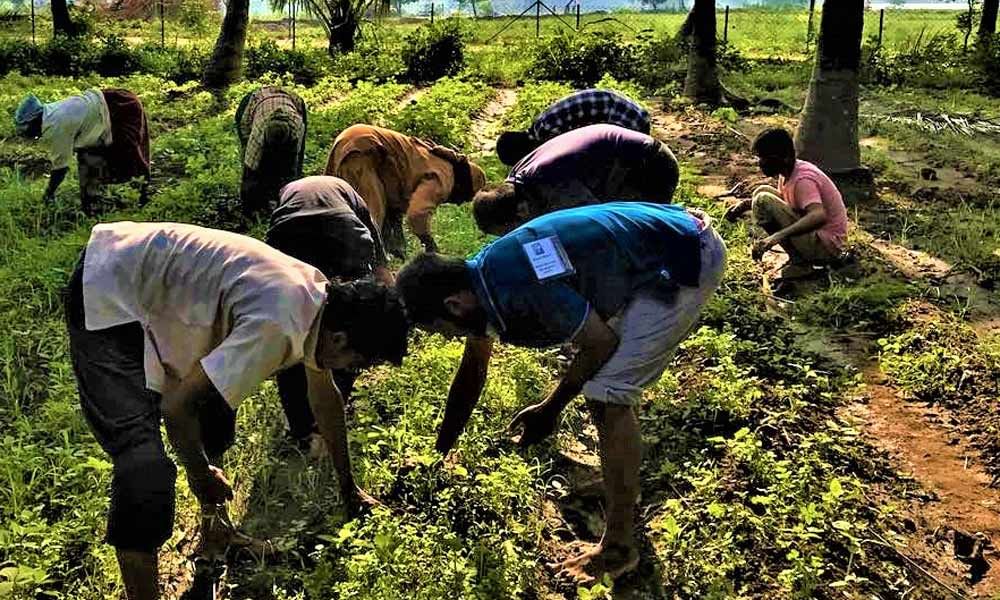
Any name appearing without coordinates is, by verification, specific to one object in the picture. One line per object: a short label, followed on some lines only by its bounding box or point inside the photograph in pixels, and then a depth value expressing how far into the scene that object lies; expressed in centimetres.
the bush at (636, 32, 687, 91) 1659
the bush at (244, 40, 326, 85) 1825
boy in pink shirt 575
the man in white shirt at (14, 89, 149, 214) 701
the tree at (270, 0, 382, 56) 2058
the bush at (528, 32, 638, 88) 1727
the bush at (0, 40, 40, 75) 1836
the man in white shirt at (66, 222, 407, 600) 262
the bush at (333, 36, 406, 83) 1789
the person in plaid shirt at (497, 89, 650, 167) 455
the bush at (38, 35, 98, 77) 1834
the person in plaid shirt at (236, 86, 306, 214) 593
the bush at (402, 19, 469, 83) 1844
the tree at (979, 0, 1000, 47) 1902
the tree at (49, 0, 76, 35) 2195
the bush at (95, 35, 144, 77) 1839
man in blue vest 280
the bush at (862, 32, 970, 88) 1656
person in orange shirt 482
